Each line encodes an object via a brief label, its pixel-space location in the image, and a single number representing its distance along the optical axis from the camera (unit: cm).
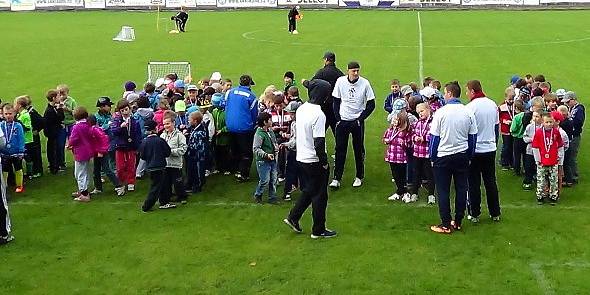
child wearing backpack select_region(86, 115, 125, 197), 1197
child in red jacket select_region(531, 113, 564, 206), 1106
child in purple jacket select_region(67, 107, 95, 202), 1176
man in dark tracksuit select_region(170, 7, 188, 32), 4026
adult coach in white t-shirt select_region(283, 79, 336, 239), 950
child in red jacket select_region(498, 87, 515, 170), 1318
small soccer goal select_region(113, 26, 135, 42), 3559
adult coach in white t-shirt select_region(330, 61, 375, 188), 1210
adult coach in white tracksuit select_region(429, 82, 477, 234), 972
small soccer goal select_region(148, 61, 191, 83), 2185
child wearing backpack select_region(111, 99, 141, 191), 1227
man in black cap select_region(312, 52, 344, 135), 1284
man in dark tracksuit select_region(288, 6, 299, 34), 3841
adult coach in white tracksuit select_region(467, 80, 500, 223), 1020
